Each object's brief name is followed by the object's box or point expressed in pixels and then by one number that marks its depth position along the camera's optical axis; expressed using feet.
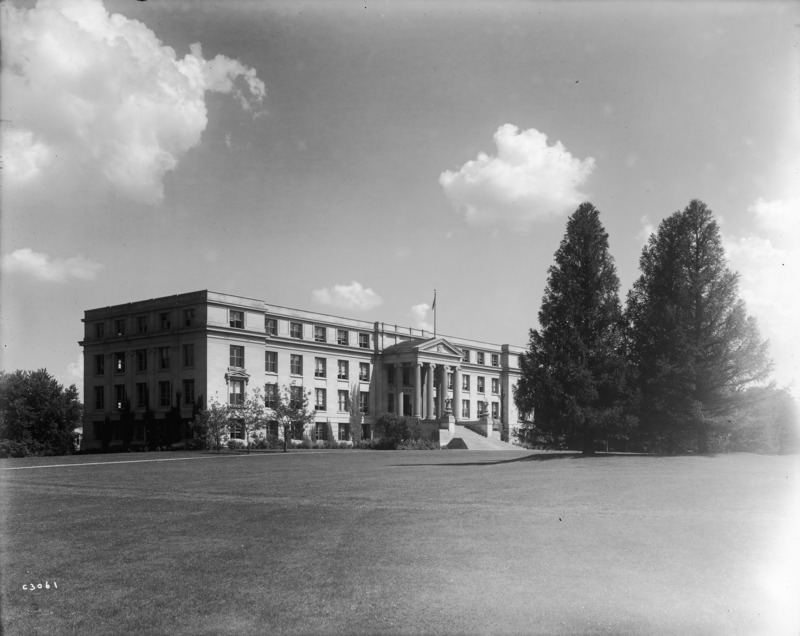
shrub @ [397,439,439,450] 202.02
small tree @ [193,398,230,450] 177.06
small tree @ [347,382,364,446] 244.09
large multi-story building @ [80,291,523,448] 207.72
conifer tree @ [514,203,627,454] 125.29
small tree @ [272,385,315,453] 182.91
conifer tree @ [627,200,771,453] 124.88
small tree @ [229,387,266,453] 180.14
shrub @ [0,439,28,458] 169.07
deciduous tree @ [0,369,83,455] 173.58
